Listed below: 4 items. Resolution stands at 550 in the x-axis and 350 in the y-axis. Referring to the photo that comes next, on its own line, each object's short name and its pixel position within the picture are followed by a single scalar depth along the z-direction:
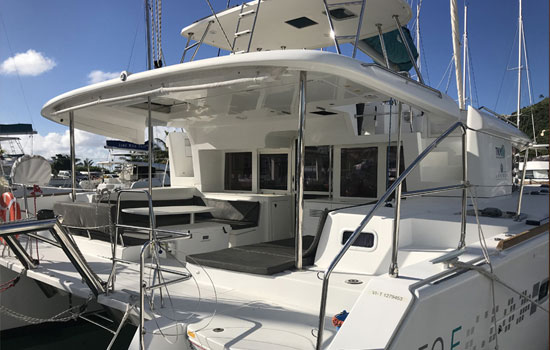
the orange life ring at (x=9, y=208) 4.24
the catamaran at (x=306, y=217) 2.38
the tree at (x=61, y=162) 49.00
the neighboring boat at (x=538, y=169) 16.38
